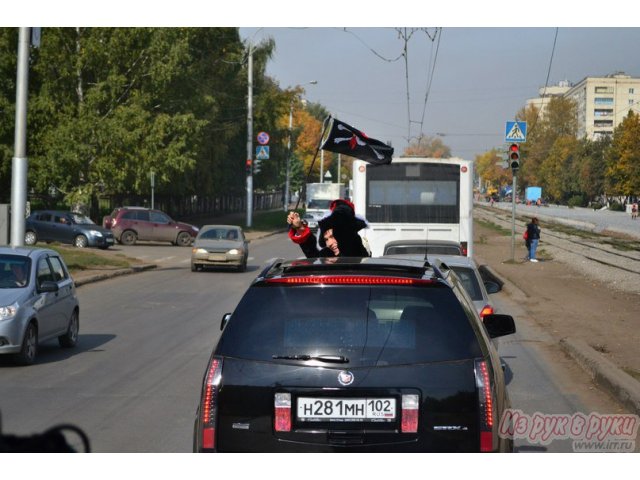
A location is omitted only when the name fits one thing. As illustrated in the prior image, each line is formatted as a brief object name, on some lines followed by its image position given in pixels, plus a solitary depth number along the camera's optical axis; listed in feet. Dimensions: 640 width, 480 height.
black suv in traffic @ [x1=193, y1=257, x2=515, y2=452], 15.69
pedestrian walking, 113.60
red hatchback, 144.77
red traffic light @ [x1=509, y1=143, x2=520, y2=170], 100.20
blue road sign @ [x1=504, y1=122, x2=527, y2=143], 99.35
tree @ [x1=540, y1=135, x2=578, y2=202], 469.16
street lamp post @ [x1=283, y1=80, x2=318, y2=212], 233.14
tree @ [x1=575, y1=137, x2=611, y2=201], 418.51
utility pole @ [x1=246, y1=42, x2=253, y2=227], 191.11
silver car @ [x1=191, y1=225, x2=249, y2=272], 99.86
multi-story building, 603.26
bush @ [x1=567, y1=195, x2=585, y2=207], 475.23
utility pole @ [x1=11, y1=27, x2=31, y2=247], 71.10
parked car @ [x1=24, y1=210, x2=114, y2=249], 130.00
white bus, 78.69
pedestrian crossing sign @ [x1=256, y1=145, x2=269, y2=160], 200.95
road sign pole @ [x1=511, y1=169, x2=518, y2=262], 103.91
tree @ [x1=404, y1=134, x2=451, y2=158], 578.00
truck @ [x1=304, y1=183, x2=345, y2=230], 209.34
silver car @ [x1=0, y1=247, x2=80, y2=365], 39.50
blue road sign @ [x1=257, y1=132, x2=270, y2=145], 201.77
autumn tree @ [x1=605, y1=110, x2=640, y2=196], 317.42
